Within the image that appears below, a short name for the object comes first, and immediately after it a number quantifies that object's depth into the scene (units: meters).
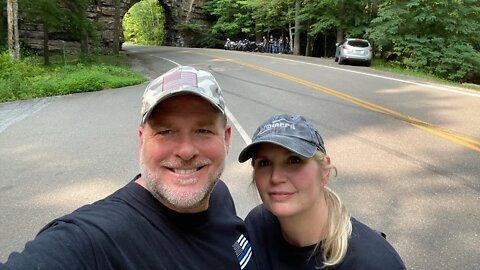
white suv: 20.80
